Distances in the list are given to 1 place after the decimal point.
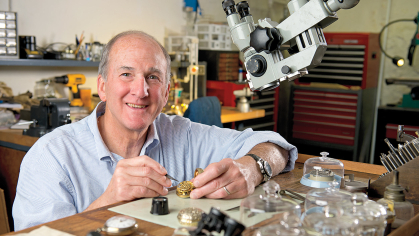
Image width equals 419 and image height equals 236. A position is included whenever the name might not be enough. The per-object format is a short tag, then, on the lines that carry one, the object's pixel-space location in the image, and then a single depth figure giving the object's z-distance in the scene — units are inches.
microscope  45.1
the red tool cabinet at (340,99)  203.6
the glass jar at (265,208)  34.2
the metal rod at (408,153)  49.7
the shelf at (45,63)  115.8
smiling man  46.6
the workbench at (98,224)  36.3
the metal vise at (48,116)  105.4
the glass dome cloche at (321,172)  53.0
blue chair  124.6
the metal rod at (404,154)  50.3
